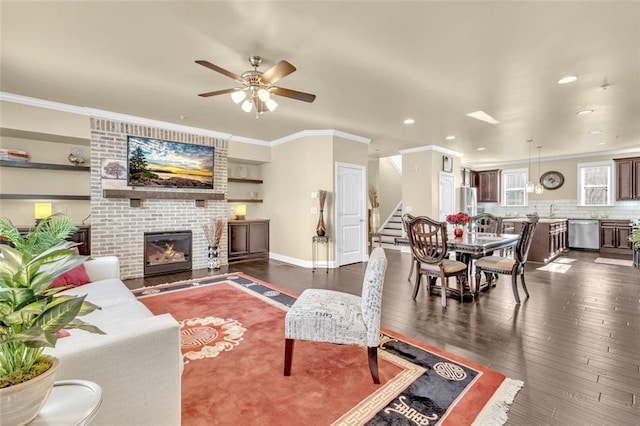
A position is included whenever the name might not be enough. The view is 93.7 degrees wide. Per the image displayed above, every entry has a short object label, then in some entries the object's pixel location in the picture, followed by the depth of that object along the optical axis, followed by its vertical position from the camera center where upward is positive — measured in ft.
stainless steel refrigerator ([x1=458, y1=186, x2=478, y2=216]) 27.04 +1.24
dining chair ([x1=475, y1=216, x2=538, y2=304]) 12.31 -2.10
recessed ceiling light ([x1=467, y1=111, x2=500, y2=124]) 15.93 +5.31
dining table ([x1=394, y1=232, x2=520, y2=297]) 11.77 -1.28
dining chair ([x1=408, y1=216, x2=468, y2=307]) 11.75 -1.76
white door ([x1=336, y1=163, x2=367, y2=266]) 20.12 -0.02
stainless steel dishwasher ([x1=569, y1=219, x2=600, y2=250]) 26.12 -1.84
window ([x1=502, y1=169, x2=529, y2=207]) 31.78 +2.77
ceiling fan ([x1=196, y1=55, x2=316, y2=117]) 9.25 +4.13
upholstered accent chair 6.70 -2.50
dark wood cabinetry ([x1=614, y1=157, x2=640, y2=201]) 25.03 +2.92
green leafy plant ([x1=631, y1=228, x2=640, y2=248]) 12.03 -0.94
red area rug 5.73 -3.82
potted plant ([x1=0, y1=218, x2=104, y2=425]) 2.66 -1.02
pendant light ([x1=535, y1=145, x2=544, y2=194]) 24.72 +1.97
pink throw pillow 8.90 -2.03
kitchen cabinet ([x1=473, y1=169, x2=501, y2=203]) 32.89 +3.11
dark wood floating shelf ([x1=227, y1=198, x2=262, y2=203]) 22.56 +0.96
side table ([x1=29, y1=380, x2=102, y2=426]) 2.94 -2.01
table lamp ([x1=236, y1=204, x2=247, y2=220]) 22.33 +0.12
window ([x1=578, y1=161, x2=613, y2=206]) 26.94 +2.71
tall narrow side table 18.93 -2.24
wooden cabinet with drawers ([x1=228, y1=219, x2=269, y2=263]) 21.30 -1.96
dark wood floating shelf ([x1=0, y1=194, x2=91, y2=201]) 14.14 +0.78
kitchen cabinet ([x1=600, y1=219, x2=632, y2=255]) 24.48 -1.93
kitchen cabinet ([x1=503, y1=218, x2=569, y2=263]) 21.06 -2.13
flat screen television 16.98 +2.97
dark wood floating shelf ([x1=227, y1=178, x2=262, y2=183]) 22.05 +2.47
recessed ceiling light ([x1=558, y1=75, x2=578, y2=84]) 11.43 +5.18
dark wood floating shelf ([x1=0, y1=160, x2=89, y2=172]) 14.14 +2.35
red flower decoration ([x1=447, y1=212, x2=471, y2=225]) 14.10 -0.29
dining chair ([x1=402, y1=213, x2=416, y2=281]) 12.69 -0.31
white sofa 4.07 -2.24
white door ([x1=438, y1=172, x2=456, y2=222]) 24.98 +1.47
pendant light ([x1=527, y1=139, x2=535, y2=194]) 24.47 +2.04
